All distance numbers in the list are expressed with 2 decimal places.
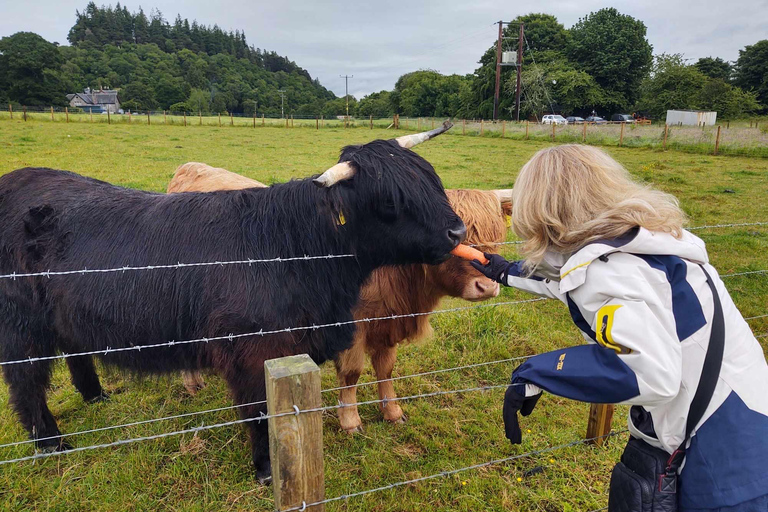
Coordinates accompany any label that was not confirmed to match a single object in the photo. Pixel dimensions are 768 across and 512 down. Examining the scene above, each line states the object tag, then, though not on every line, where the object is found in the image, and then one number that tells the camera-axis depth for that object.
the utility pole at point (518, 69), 42.62
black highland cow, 2.58
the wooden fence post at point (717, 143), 18.16
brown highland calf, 3.20
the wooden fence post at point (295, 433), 1.45
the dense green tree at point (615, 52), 51.41
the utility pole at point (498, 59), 41.69
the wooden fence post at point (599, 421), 3.09
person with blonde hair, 1.36
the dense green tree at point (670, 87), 42.18
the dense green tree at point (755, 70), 45.31
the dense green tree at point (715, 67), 50.75
